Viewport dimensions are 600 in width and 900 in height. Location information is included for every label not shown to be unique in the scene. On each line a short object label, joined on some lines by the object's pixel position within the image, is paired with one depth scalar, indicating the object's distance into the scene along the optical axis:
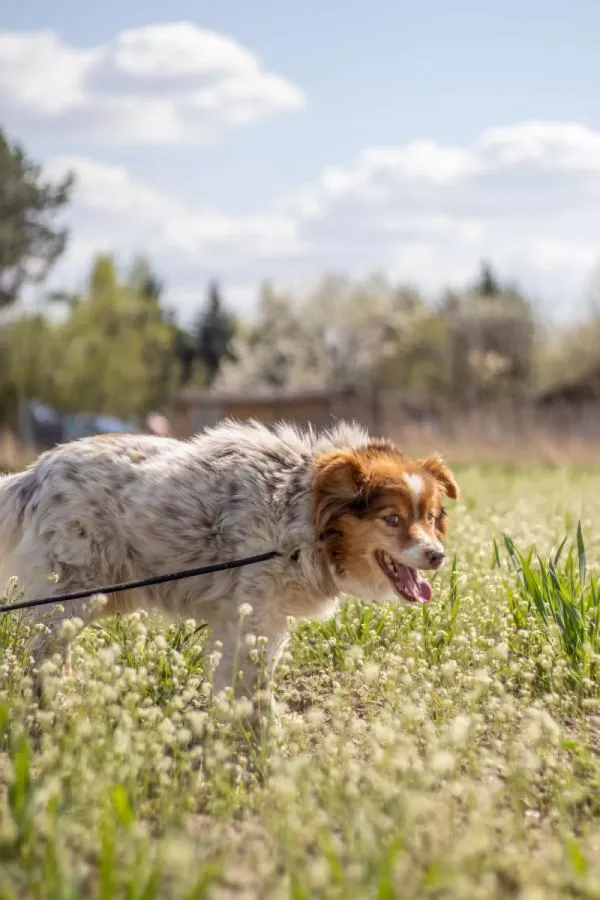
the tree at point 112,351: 39.72
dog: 4.96
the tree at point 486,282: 70.50
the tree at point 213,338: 70.50
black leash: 4.61
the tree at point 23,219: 29.02
